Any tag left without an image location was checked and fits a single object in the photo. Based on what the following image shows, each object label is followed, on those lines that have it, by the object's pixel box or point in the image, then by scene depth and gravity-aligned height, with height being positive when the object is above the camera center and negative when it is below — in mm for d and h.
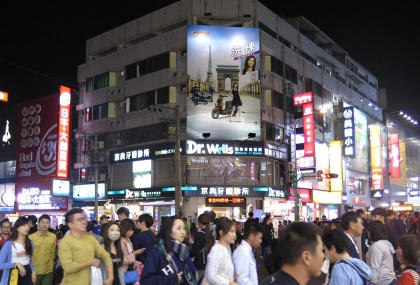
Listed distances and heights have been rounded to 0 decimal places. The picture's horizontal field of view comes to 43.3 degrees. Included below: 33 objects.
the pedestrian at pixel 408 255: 4910 -585
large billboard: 34656 +7540
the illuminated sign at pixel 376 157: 50500 +3822
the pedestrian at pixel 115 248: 7578 -722
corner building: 34344 +5974
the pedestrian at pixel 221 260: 6008 -721
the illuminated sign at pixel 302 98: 36962 +6951
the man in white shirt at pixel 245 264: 6410 -814
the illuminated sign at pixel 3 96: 20594 +3976
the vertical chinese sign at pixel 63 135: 35344 +4209
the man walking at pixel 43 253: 9094 -937
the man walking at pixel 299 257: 3086 -354
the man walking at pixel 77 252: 6129 -635
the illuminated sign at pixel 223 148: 33969 +3172
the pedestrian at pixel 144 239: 8867 -701
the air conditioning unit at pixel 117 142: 38625 +4071
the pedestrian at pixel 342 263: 5008 -637
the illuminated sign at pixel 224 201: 33938 -229
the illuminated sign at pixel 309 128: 37000 +4841
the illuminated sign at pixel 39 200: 37803 -131
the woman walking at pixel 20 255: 8141 -878
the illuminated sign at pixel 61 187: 36188 +762
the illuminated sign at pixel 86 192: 39750 +464
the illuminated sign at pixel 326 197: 41875 +5
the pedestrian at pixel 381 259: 6832 -819
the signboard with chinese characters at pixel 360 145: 48000 +4868
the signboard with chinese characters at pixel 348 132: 44000 +5420
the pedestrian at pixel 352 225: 6883 -364
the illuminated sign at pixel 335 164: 43750 +2738
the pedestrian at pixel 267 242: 12214 -1128
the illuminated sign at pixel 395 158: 55344 +4058
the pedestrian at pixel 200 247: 9500 -925
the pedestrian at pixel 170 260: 5176 -627
